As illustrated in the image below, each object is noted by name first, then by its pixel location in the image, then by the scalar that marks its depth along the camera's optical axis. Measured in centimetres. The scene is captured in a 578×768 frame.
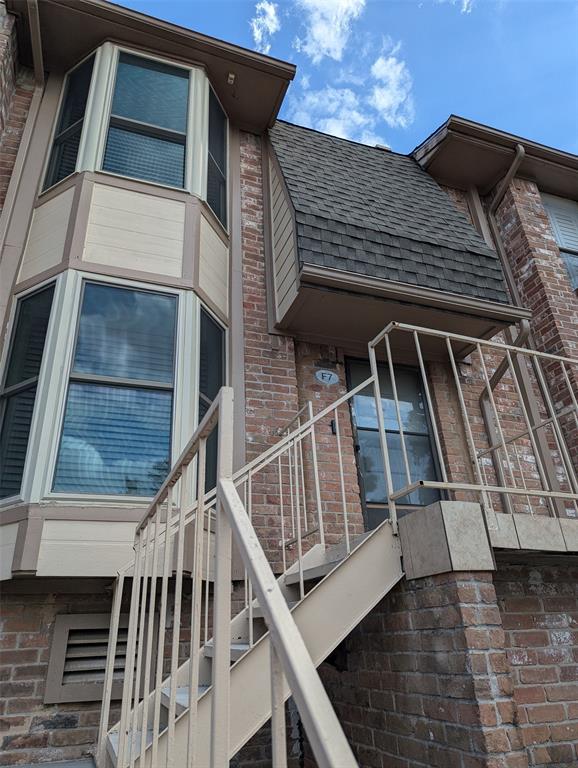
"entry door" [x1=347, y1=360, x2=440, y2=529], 452
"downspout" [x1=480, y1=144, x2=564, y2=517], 474
